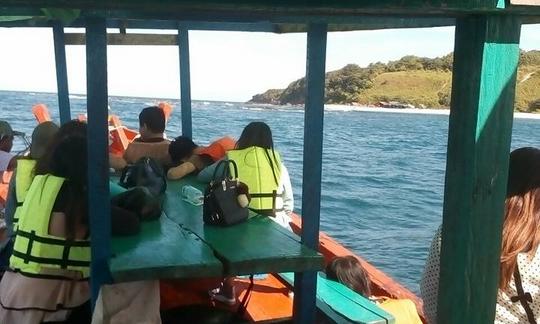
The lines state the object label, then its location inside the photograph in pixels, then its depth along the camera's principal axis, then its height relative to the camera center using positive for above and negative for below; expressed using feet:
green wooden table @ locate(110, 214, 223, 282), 8.52 -2.60
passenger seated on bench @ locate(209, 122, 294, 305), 14.14 -2.43
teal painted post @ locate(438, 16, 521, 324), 5.46 -0.82
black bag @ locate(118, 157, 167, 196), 13.87 -2.46
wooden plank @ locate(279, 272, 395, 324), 11.65 -4.27
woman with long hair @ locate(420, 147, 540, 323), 7.30 -1.89
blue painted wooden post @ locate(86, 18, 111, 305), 8.31 -1.21
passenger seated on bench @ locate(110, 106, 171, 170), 17.56 -2.33
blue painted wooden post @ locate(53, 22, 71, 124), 20.10 -0.78
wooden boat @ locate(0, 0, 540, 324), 5.15 -0.42
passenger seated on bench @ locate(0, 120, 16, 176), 22.58 -3.20
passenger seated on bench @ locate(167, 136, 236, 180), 17.13 -2.47
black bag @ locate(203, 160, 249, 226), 10.91 -2.31
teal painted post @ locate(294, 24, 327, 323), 10.80 -1.64
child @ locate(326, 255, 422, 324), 14.23 -4.62
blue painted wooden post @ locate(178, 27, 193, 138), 21.90 -1.13
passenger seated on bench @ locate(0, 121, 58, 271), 11.44 -2.22
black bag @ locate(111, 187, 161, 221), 11.00 -2.34
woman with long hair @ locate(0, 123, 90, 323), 9.65 -2.65
